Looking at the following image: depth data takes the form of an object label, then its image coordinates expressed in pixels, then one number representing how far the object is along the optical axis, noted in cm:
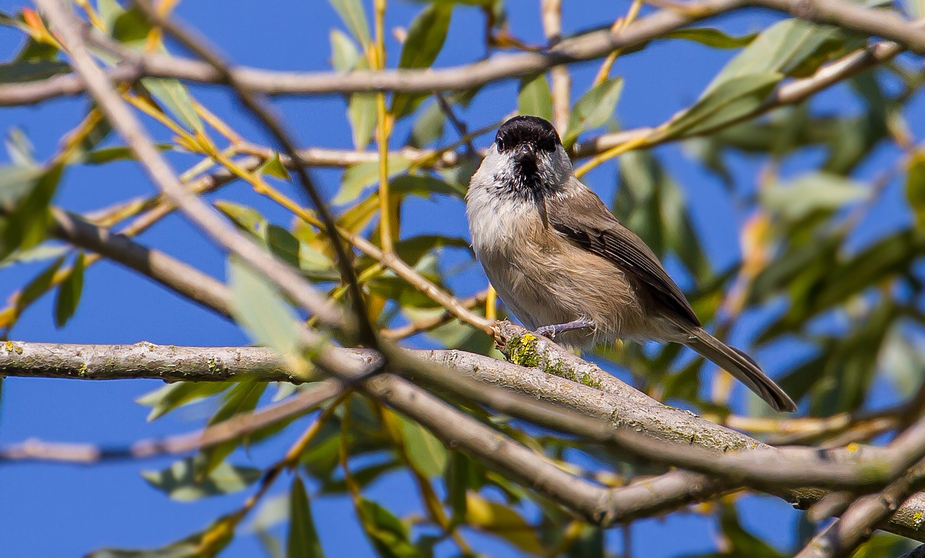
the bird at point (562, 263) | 658
